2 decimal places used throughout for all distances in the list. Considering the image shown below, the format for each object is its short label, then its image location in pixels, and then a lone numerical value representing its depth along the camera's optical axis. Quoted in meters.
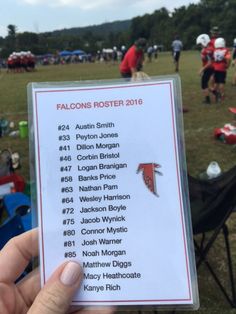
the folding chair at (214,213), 1.75
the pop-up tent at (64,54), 39.00
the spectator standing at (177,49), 14.19
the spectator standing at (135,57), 5.32
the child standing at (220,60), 6.86
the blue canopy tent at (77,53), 39.71
